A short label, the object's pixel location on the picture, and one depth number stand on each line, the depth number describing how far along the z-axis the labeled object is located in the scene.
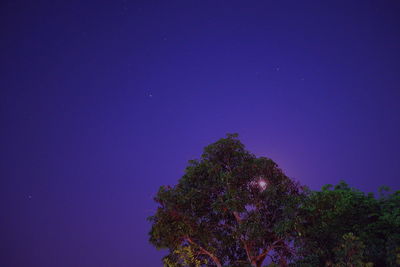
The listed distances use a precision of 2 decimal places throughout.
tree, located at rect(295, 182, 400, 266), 16.03
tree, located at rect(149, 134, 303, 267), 15.69
